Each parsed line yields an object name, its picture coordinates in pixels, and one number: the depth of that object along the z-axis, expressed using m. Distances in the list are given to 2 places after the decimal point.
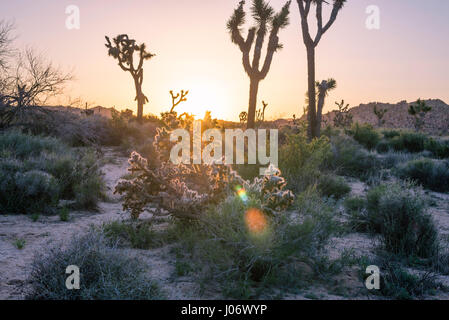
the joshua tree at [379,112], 46.46
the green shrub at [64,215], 6.51
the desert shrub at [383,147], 17.97
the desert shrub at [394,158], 13.55
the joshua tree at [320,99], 17.11
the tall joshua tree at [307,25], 16.45
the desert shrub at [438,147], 15.82
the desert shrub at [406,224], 5.09
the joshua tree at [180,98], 18.83
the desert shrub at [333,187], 8.92
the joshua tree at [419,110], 40.04
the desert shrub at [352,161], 11.97
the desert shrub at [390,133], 22.27
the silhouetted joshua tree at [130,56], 23.92
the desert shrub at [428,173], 10.91
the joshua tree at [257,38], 16.73
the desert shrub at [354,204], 7.24
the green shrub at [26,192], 6.86
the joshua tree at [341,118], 44.60
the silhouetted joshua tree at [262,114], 26.67
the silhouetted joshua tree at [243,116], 23.59
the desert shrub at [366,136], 18.67
